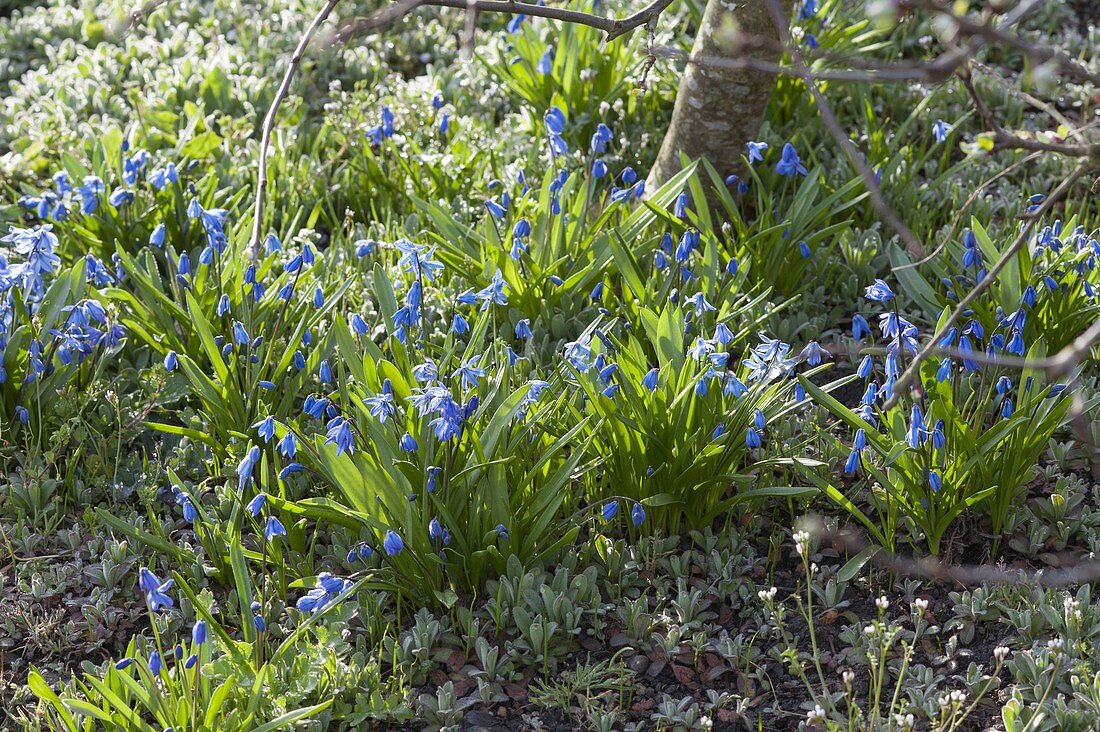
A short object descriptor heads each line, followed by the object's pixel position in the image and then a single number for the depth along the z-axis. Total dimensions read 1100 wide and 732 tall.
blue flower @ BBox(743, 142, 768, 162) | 3.59
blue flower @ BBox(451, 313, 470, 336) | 3.02
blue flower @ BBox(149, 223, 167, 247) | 3.43
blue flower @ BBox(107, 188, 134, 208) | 3.72
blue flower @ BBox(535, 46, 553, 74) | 4.49
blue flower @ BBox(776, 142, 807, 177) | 3.66
